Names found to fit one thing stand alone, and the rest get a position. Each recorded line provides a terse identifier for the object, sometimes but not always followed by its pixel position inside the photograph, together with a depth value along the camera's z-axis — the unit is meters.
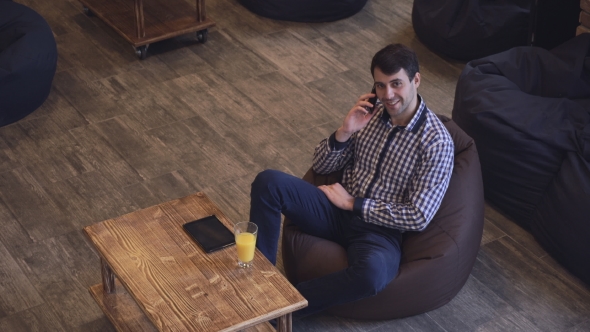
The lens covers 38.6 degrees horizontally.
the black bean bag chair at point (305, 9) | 5.60
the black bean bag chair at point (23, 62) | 4.30
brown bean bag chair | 3.15
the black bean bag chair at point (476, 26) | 5.08
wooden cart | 5.09
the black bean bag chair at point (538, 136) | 3.53
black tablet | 2.87
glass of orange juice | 2.76
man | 3.03
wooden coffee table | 2.59
